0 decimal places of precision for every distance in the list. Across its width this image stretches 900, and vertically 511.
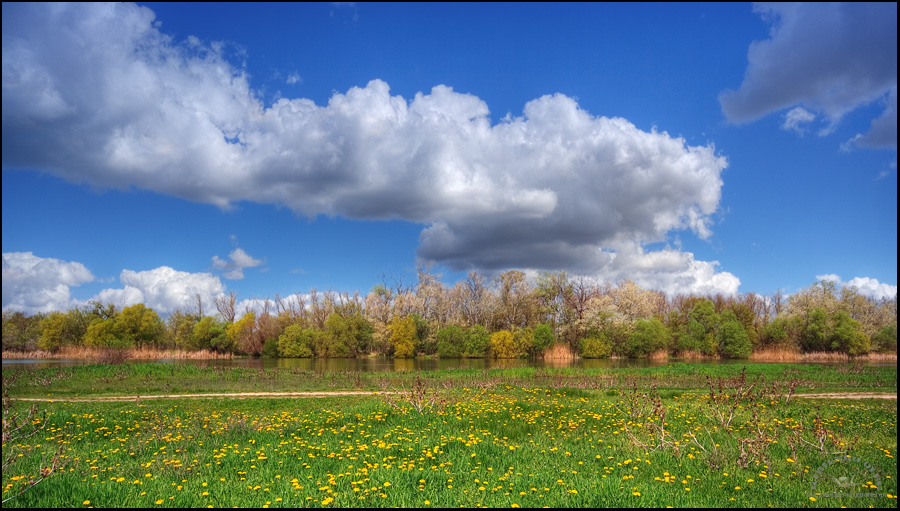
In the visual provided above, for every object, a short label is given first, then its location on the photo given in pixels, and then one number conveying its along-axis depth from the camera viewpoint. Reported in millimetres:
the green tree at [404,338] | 73812
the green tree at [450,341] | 70750
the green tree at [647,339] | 65938
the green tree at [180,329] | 81938
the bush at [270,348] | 78188
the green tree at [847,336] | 62500
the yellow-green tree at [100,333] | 70875
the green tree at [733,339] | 66312
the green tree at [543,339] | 67438
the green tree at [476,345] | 70062
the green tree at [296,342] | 75438
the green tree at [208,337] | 80125
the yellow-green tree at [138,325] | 73812
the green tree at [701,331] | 68369
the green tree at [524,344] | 68438
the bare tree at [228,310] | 93181
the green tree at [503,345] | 68938
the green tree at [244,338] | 79875
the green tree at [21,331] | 70544
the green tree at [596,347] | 66062
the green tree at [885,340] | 63625
